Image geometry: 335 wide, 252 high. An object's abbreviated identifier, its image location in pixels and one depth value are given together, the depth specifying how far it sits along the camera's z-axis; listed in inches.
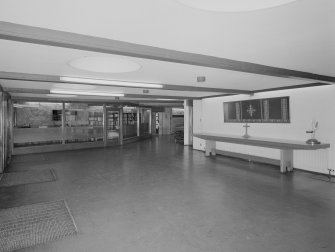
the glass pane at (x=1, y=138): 256.8
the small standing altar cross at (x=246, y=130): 319.6
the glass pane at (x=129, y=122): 549.7
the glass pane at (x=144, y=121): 632.3
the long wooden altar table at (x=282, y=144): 229.4
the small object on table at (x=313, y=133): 231.5
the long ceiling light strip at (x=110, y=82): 197.6
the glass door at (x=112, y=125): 502.3
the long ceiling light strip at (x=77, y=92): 288.0
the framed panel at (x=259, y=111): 284.5
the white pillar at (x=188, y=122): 489.4
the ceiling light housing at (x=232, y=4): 60.7
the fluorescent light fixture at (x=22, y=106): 412.8
